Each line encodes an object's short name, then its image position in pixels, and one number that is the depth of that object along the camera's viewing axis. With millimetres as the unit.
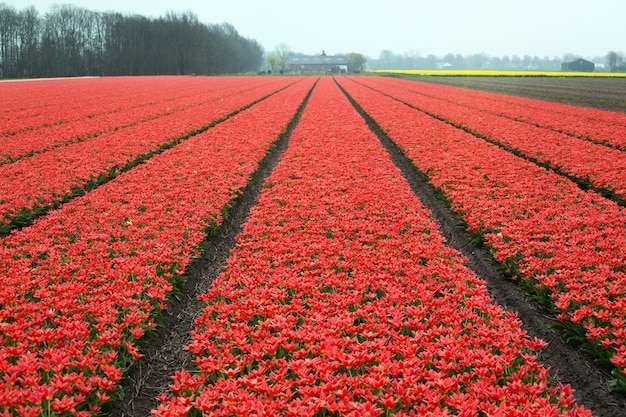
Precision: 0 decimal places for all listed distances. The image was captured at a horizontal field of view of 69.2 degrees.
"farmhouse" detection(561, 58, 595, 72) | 143125
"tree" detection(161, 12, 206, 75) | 123812
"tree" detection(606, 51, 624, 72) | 159375
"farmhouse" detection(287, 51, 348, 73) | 192225
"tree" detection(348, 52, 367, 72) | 189000
